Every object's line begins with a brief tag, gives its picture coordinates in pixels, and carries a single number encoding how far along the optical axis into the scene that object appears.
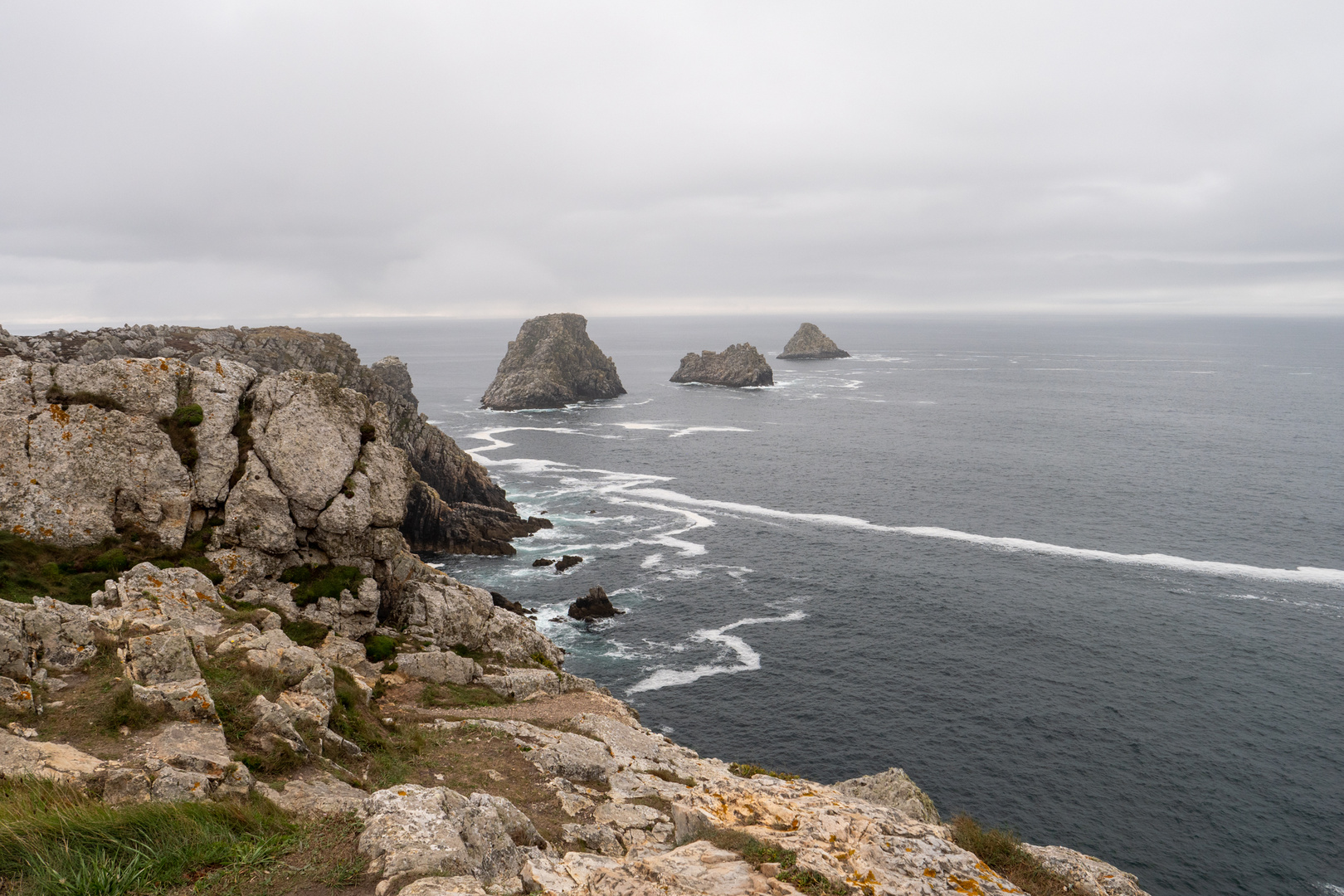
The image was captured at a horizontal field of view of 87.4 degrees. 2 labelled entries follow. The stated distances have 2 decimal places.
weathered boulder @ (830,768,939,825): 25.39
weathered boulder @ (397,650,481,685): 29.81
